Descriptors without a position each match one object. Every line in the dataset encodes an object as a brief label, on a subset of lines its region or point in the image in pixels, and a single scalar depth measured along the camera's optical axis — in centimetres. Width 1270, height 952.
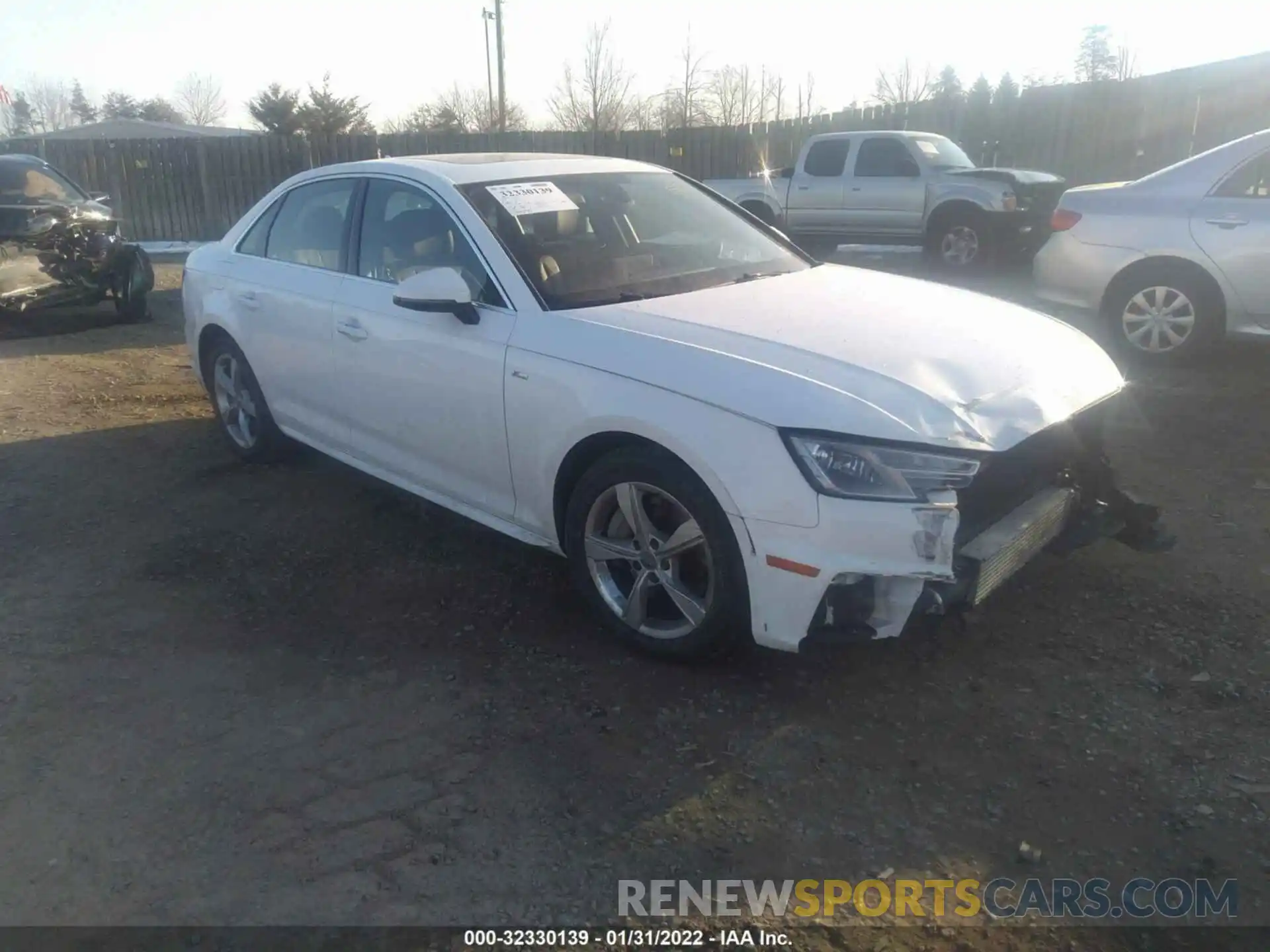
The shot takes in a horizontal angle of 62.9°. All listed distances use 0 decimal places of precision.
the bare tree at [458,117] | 3747
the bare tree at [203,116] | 6400
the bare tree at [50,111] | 6594
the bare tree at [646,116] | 3088
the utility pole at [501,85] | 3391
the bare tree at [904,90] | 3012
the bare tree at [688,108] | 2966
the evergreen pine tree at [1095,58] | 3869
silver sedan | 679
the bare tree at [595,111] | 3045
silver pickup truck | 1248
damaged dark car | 998
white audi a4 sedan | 306
